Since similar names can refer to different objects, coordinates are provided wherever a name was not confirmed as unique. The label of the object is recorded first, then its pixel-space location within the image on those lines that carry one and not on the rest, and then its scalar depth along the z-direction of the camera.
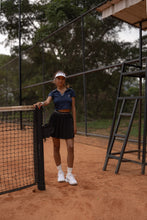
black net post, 3.22
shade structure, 3.90
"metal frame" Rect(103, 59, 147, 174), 3.81
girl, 3.49
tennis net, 3.07
